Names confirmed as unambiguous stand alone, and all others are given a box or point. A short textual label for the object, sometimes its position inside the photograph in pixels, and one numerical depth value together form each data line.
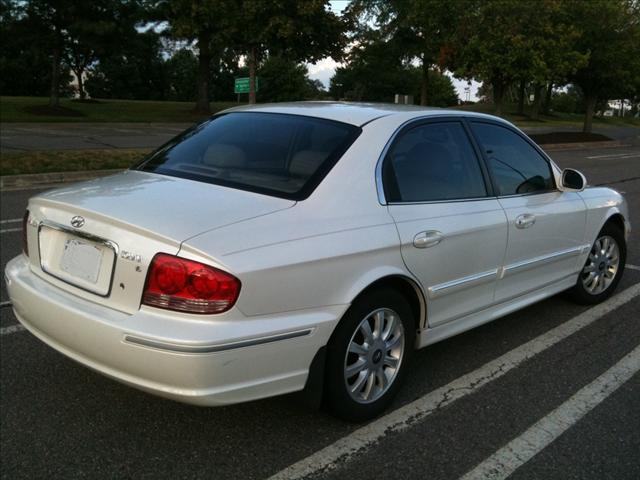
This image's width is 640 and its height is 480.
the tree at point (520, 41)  20.47
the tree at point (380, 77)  40.66
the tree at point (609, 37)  22.36
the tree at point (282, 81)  78.12
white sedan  2.49
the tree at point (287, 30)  24.72
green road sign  22.75
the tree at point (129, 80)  72.12
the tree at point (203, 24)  26.00
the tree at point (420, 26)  22.92
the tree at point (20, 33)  26.72
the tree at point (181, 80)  76.75
